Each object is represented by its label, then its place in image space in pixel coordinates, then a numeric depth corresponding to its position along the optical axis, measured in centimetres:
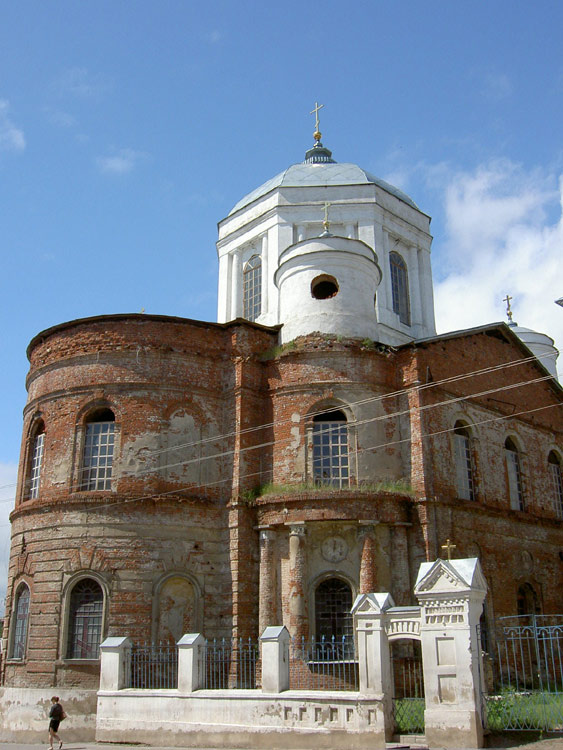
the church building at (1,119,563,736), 1706
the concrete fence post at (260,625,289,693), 1294
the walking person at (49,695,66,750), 1418
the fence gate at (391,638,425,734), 1560
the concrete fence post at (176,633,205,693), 1385
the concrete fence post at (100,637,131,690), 1481
